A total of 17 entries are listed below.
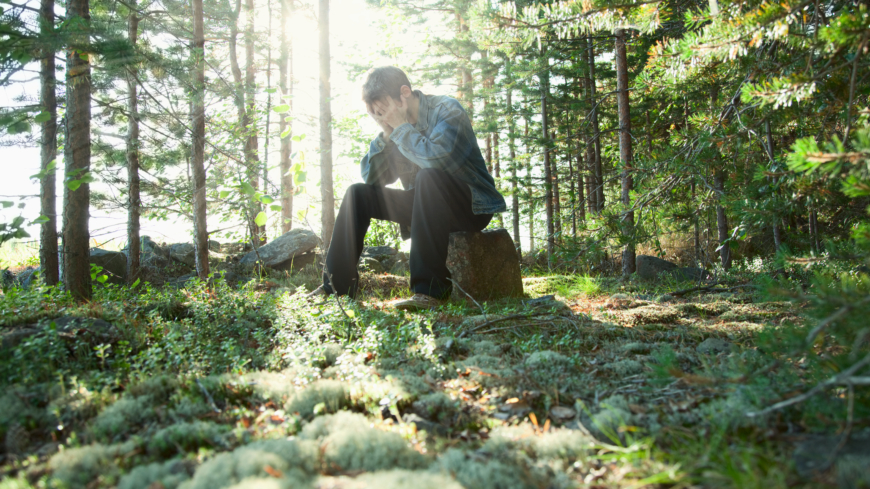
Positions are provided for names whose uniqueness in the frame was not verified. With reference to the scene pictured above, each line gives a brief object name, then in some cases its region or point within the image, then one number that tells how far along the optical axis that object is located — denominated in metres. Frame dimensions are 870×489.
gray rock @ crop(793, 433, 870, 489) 0.91
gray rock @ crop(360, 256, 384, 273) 7.56
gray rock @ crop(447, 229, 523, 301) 4.27
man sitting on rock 3.56
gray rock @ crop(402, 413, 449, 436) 1.46
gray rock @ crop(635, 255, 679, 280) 6.43
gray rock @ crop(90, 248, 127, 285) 7.39
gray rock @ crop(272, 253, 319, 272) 8.11
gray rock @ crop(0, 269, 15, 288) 6.29
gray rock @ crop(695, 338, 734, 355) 2.15
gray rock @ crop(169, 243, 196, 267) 9.16
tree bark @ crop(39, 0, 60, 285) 4.97
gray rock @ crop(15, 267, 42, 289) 6.55
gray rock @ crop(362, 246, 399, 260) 8.55
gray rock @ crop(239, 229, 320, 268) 8.10
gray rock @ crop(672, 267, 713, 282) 5.06
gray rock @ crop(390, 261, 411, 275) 7.70
